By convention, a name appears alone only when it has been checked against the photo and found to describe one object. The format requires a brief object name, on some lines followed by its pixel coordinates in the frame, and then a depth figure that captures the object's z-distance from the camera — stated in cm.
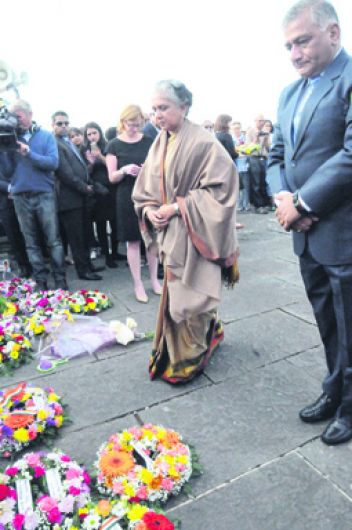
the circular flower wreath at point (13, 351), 320
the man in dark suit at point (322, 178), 166
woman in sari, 245
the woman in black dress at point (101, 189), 557
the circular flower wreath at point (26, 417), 219
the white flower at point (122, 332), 338
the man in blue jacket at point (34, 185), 430
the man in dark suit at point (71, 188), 490
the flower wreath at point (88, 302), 416
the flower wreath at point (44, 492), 167
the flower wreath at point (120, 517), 160
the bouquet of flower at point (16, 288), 463
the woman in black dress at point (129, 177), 432
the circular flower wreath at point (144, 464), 182
